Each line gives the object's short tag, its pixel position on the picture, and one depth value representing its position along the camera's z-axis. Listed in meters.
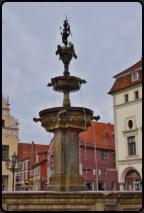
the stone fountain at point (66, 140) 10.25
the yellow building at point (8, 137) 32.38
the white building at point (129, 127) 32.47
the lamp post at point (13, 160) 20.22
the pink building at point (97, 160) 43.09
